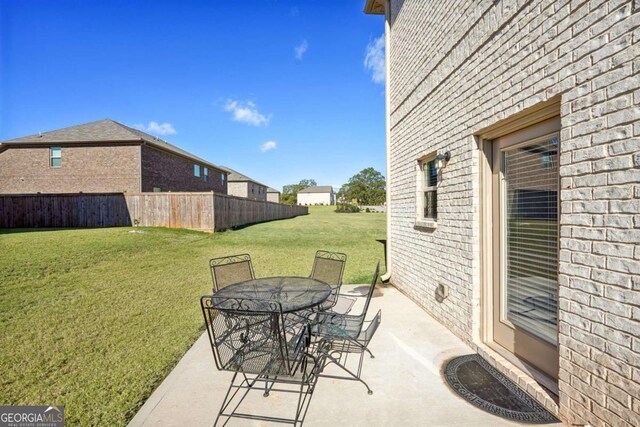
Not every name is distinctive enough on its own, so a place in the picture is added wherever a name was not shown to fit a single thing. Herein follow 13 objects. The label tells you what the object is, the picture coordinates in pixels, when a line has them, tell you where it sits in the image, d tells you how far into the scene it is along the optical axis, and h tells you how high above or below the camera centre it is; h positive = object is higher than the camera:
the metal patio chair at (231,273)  4.52 -1.00
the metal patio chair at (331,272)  4.86 -1.11
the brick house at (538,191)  1.98 +0.15
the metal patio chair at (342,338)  3.20 -1.45
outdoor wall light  4.36 +0.71
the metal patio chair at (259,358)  2.46 -1.30
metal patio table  3.26 -1.05
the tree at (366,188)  82.81 +5.82
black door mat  2.53 -1.74
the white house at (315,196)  87.88 +3.82
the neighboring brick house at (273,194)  58.62 +3.00
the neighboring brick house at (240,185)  42.59 +3.65
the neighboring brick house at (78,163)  20.05 +3.31
